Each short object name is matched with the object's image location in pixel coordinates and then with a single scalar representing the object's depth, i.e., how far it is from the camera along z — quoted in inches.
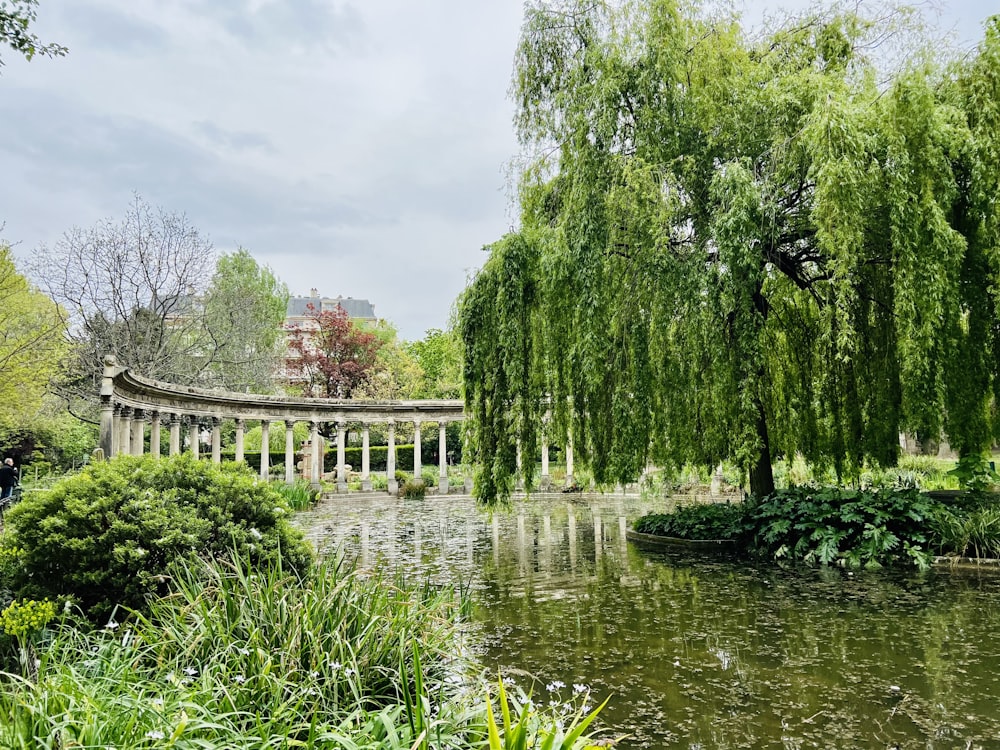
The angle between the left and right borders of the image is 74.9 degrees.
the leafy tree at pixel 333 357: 1574.8
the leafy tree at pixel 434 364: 1743.4
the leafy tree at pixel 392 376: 1635.1
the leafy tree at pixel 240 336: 1248.8
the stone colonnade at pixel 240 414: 747.1
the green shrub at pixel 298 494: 842.2
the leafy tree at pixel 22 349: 752.3
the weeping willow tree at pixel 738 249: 346.6
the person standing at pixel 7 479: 561.3
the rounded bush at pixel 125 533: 213.0
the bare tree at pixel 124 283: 959.0
